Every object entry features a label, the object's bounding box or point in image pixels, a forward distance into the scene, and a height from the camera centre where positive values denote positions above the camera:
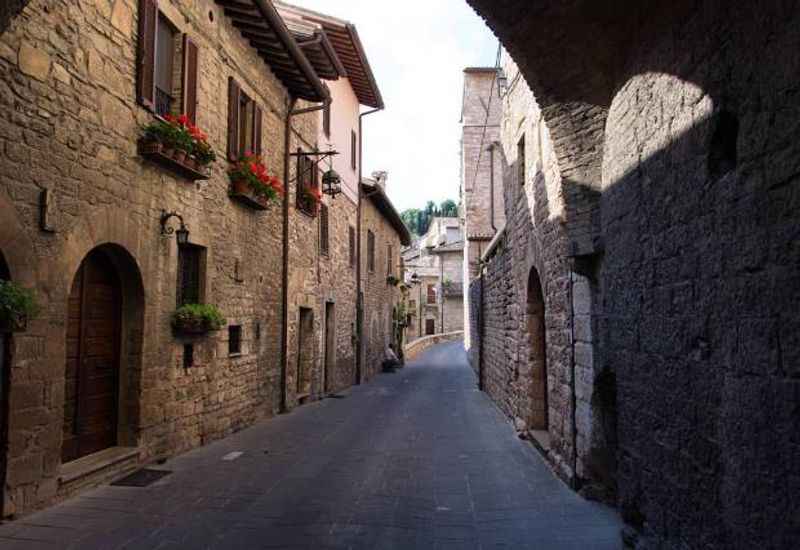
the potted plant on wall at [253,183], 8.98 +2.02
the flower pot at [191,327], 7.34 -0.03
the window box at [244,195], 8.98 +1.82
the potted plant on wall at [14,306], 4.42 +0.13
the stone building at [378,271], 19.64 +1.82
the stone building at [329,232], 12.32 +2.02
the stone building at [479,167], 23.67 +5.90
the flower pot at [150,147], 6.56 +1.80
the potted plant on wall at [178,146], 6.64 +1.93
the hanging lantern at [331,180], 12.50 +2.79
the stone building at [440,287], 48.31 +2.76
